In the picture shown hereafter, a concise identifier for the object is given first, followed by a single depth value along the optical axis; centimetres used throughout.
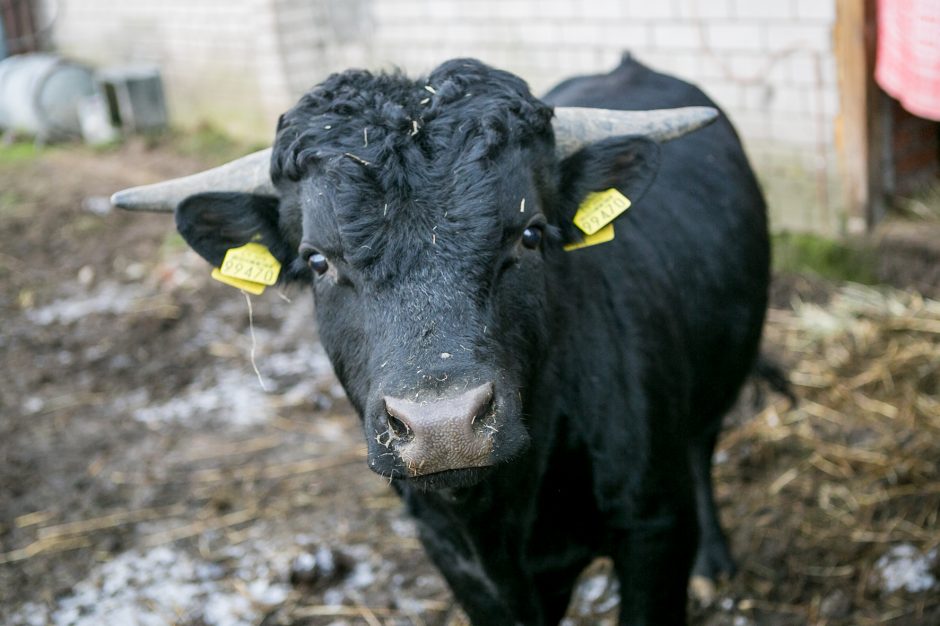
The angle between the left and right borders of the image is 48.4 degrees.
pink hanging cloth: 331
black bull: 227
